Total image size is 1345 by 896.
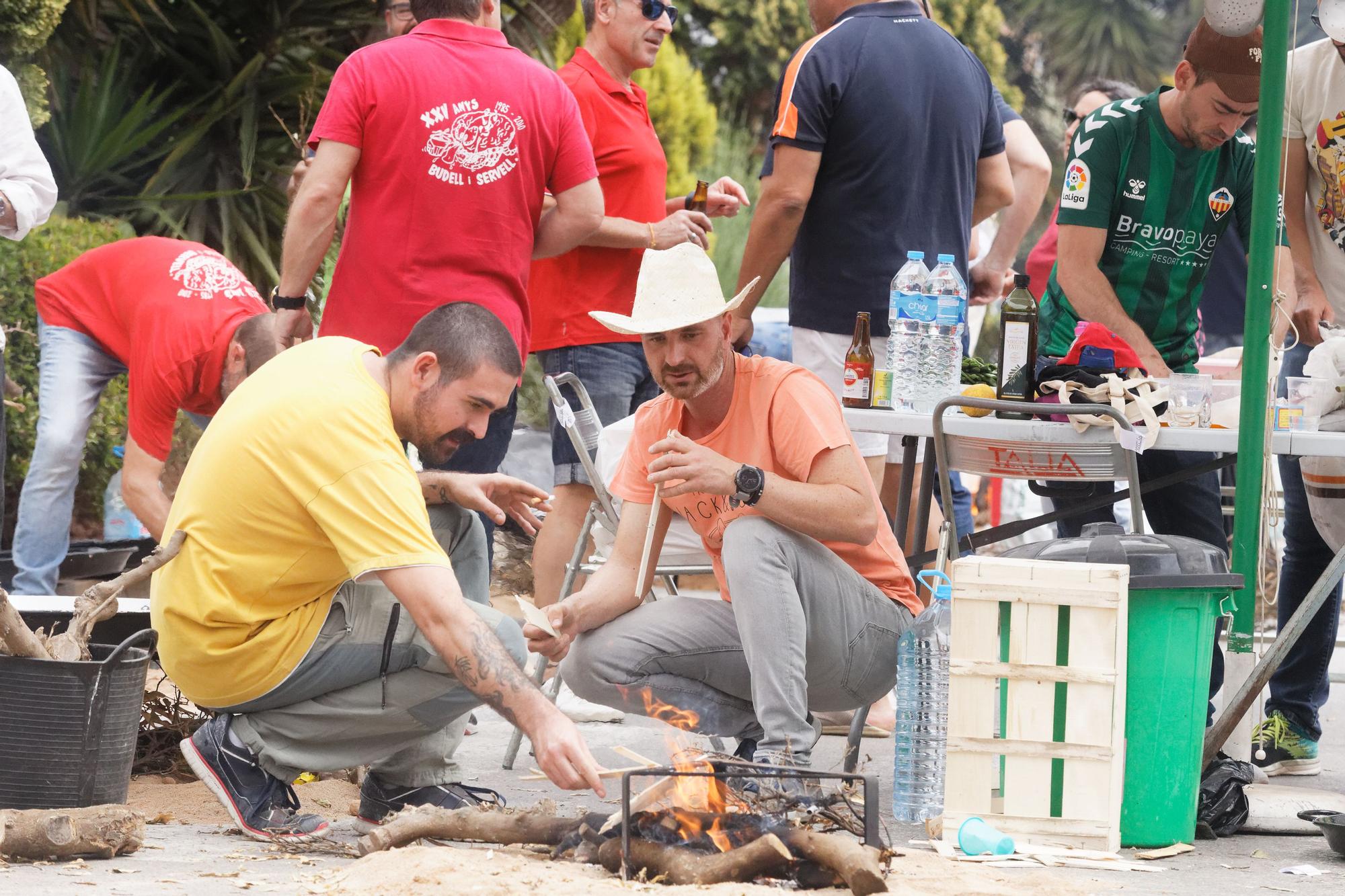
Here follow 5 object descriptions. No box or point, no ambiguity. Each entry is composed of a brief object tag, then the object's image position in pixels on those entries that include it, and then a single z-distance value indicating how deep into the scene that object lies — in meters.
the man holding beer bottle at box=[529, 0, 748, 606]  10.66
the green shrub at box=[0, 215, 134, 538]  14.65
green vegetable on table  9.63
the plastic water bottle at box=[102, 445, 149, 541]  15.20
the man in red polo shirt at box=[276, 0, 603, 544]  9.39
